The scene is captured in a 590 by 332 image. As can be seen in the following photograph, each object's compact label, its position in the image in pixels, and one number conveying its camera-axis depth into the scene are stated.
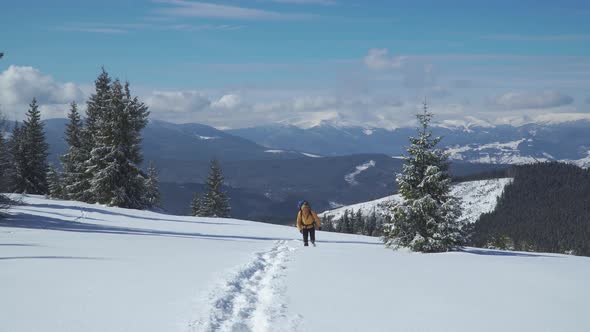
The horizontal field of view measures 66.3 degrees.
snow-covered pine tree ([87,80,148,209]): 39.09
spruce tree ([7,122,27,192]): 44.91
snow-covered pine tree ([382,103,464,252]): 19.83
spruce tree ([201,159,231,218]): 59.03
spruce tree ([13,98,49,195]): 45.53
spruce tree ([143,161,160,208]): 51.15
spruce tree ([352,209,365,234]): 98.75
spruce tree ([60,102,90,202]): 42.44
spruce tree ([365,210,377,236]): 100.86
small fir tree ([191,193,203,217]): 64.31
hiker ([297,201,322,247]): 19.84
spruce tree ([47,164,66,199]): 46.78
